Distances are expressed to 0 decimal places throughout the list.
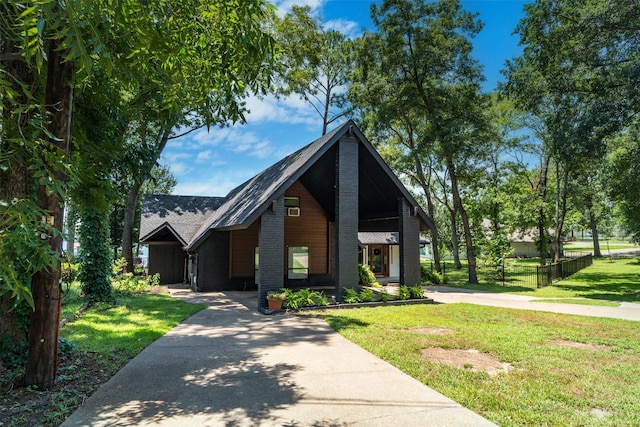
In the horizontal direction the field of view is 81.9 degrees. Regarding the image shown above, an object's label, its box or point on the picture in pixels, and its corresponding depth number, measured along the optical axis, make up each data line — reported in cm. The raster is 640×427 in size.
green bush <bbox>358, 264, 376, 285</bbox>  1828
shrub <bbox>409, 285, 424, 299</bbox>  1356
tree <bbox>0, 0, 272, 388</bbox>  341
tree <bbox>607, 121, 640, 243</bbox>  1702
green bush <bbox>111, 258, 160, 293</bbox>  1575
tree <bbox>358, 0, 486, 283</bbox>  1922
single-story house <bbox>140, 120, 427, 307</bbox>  1227
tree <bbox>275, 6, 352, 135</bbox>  2547
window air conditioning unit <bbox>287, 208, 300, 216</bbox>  1733
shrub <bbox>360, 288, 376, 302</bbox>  1273
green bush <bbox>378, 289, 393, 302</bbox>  1298
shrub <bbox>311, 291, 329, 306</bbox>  1205
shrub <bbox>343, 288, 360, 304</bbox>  1243
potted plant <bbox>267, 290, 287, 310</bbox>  1127
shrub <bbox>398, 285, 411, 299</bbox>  1331
